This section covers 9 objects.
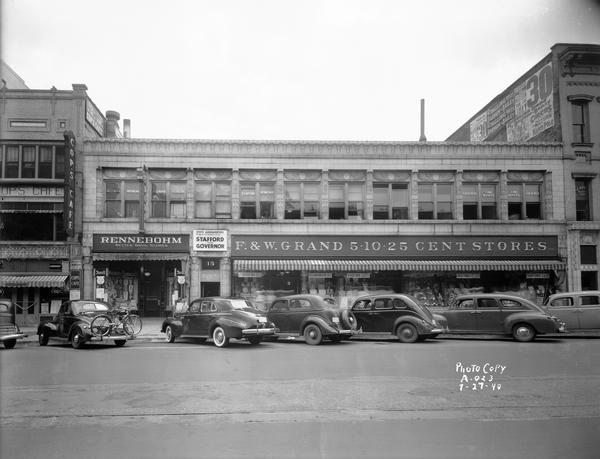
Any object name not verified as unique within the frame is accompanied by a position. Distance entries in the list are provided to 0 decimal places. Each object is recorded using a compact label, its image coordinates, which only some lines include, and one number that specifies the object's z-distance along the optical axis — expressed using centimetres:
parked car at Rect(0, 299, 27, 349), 1397
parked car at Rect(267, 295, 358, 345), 1470
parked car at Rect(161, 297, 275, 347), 1422
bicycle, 1427
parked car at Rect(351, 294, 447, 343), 1476
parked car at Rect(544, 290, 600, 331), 1545
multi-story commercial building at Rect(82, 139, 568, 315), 2348
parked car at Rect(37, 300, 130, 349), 1423
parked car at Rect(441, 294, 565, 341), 1445
